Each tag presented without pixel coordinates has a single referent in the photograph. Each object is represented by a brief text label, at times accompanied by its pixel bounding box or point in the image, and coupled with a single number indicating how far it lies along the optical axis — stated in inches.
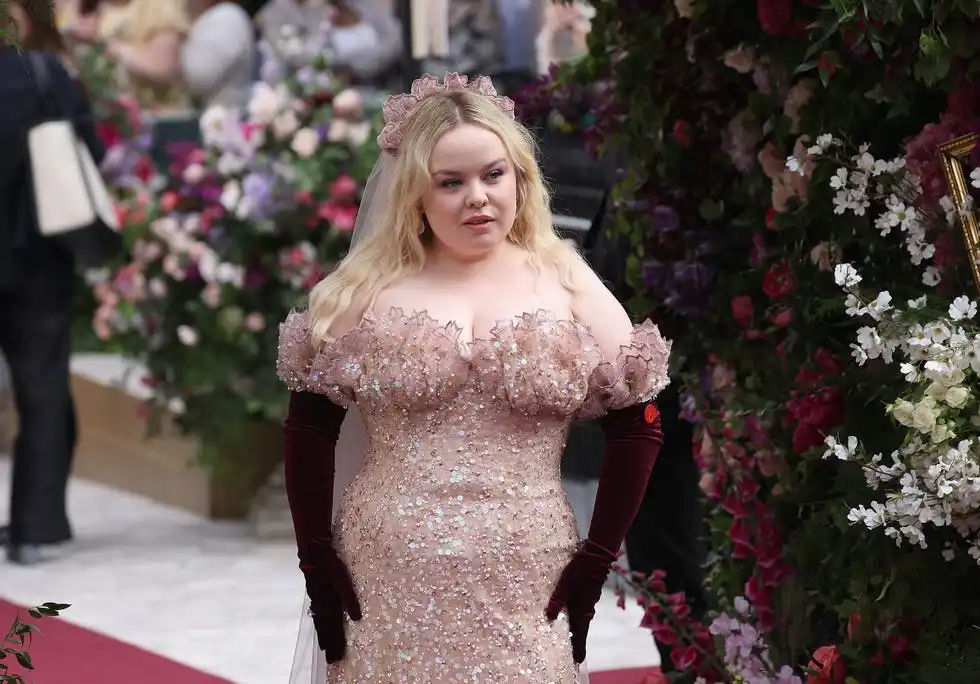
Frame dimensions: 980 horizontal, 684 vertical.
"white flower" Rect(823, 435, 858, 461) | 249.3
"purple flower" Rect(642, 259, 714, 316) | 335.6
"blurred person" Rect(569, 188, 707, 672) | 378.0
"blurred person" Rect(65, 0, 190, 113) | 866.1
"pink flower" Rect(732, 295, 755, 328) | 320.8
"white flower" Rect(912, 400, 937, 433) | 227.8
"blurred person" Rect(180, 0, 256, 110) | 799.1
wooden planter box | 608.1
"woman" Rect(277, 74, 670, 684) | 245.8
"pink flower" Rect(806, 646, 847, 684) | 277.3
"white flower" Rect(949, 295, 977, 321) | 236.1
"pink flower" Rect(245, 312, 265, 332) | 573.6
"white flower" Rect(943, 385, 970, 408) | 226.8
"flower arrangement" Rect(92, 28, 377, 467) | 569.9
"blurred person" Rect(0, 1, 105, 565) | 523.5
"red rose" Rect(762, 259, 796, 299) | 300.0
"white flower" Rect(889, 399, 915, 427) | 229.9
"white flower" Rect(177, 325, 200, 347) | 577.3
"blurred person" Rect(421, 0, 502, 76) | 681.3
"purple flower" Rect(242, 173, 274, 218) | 569.0
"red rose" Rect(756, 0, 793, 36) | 285.9
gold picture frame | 249.0
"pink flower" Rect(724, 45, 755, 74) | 309.3
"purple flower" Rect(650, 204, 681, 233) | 340.5
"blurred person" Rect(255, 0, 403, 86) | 737.6
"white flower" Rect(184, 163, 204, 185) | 581.6
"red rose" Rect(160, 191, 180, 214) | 588.7
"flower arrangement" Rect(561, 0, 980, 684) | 249.9
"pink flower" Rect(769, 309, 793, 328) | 300.4
